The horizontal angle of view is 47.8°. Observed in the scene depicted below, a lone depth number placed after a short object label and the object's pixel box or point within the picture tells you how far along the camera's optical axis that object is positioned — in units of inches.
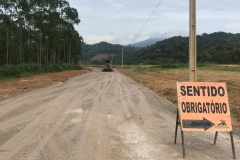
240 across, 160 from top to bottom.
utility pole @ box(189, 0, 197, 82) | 307.0
